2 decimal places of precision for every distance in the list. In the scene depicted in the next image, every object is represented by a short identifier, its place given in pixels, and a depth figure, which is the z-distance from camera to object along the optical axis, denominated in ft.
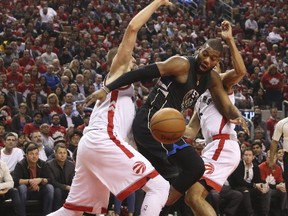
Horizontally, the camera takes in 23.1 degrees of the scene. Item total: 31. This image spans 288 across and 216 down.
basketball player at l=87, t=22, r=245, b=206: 22.95
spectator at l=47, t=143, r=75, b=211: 35.99
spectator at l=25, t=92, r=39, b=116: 48.08
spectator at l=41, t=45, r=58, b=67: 59.19
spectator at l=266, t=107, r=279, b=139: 55.77
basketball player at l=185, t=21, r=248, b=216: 25.43
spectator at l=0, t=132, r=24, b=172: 37.60
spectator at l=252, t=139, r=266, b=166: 44.67
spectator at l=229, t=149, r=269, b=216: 40.01
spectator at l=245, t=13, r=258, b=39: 87.10
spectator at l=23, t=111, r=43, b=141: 43.40
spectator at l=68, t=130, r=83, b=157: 41.50
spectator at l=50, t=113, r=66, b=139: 44.52
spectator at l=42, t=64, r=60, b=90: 53.01
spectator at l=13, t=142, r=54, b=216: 35.14
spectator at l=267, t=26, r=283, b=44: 84.48
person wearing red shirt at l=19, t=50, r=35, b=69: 56.29
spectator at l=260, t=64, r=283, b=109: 65.16
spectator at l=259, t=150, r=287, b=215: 41.70
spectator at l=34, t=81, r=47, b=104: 49.29
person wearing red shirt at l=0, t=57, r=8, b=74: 52.80
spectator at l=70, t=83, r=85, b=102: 50.77
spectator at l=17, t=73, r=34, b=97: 50.52
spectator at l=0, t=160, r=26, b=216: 34.19
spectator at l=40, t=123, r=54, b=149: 42.63
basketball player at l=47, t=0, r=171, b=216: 20.80
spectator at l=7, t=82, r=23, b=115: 48.03
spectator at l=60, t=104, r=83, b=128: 47.11
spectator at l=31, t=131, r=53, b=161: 40.34
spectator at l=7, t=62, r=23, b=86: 51.74
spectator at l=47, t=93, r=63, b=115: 47.39
